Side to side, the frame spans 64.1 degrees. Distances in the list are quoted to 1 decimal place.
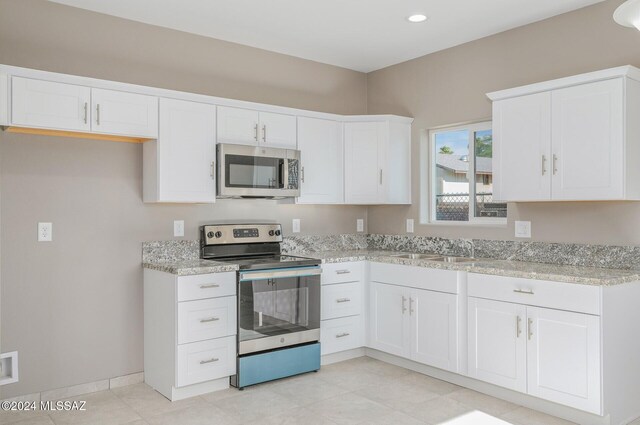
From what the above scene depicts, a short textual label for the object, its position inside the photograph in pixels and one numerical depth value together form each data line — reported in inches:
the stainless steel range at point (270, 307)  137.0
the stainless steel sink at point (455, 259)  149.1
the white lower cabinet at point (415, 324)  139.1
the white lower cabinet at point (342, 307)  156.8
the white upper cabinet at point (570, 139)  116.4
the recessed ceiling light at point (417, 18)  140.3
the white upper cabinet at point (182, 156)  134.6
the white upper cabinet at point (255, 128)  145.9
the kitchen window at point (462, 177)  161.6
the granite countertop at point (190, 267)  128.2
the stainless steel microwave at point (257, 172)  143.9
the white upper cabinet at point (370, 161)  173.2
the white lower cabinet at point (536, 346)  110.3
